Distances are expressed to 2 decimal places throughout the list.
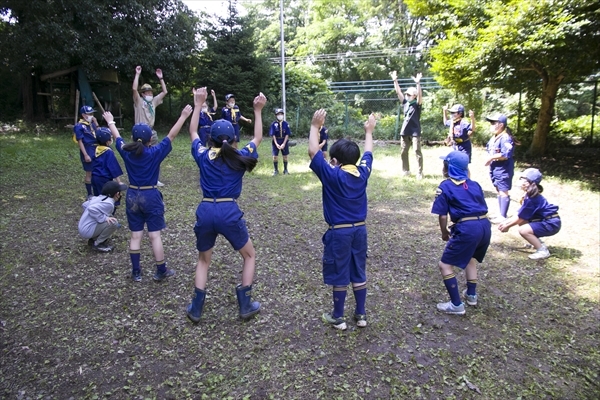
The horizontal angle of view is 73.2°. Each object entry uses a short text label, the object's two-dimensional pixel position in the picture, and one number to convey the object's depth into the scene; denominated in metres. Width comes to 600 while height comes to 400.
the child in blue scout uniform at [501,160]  6.63
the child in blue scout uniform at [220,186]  3.71
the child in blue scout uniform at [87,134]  6.87
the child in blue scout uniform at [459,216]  3.96
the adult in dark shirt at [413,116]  9.57
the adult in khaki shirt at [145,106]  8.06
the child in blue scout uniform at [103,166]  6.06
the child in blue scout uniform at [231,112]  10.60
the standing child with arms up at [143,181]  4.41
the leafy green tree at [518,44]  9.39
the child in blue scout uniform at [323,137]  9.90
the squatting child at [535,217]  5.47
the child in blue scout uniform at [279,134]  10.34
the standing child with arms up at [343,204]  3.54
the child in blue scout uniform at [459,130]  7.95
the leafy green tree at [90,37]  15.47
